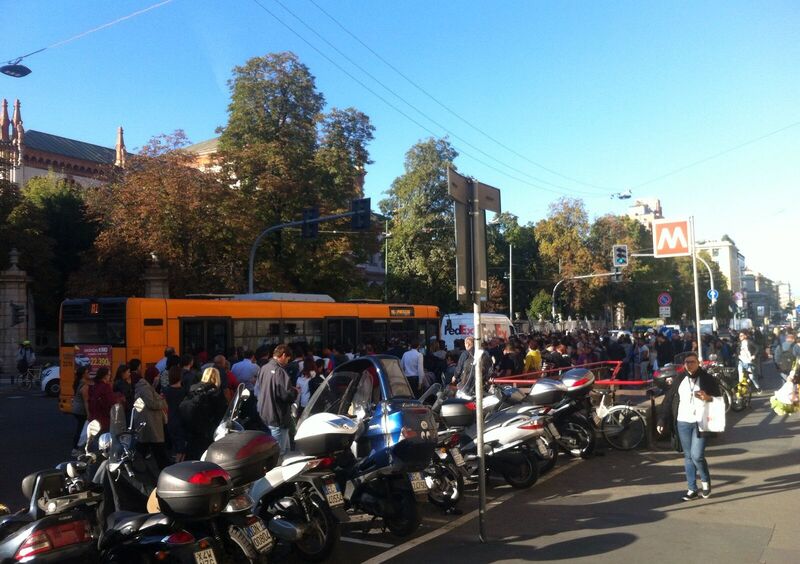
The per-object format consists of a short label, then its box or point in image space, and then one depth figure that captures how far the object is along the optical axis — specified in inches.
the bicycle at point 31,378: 1152.2
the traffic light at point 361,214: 850.1
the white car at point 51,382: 983.6
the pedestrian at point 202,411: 349.7
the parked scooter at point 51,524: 155.0
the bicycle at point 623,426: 444.1
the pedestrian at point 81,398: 447.5
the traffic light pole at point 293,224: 869.8
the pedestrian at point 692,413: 317.4
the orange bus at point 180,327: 653.9
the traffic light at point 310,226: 943.0
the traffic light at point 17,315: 1296.8
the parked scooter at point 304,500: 237.9
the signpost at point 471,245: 266.1
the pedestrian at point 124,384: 425.4
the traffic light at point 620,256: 1323.8
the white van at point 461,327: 1222.9
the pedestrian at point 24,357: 1159.6
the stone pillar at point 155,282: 1170.6
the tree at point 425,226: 1817.2
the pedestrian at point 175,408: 364.8
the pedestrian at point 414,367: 564.4
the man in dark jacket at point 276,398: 348.8
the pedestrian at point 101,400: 407.2
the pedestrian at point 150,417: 341.1
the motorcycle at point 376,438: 257.3
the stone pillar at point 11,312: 1302.9
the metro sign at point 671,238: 509.0
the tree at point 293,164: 1232.8
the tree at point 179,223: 1125.7
